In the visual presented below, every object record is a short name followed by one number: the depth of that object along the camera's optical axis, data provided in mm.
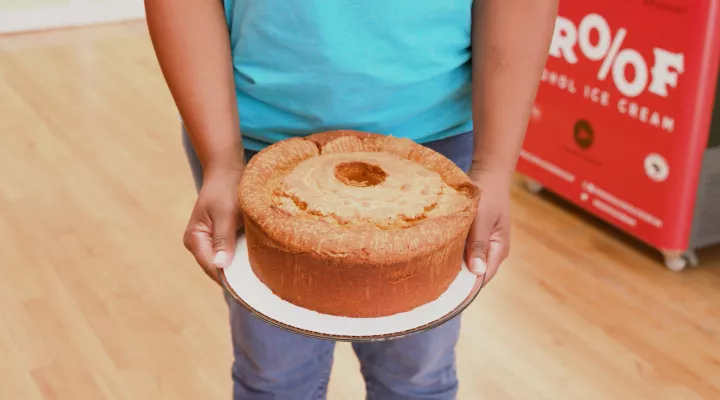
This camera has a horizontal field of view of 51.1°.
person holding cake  793
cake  706
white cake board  710
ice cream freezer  1666
